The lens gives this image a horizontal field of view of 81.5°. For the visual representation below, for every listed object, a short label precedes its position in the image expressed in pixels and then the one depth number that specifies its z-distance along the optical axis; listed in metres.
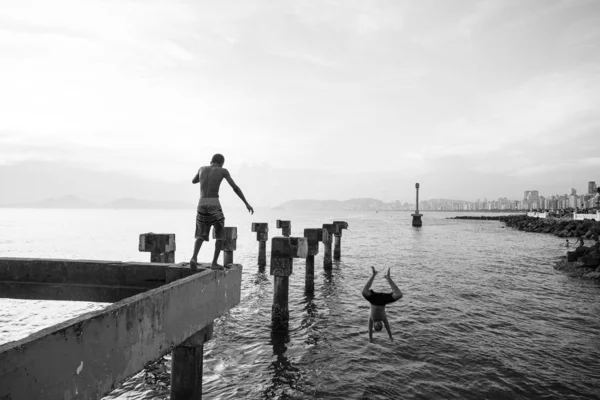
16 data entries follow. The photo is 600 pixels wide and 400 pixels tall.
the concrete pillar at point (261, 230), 21.77
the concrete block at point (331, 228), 23.50
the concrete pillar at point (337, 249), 29.59
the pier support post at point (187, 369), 5.86
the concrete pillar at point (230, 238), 16.42
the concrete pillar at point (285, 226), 25.80
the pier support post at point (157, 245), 9.46
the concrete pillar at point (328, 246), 22.99
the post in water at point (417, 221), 87.00
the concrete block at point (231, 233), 16.41
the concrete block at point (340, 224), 26.33
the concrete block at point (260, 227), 21.75
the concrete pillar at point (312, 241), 16.84
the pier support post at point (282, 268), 11.93
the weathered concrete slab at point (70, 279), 6.71
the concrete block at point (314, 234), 16.93
